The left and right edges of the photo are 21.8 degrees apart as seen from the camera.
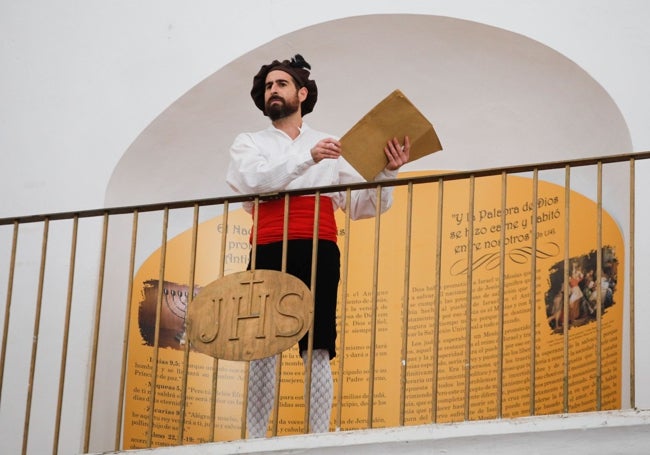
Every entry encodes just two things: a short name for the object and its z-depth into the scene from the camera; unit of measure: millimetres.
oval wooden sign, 7082
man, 7293
